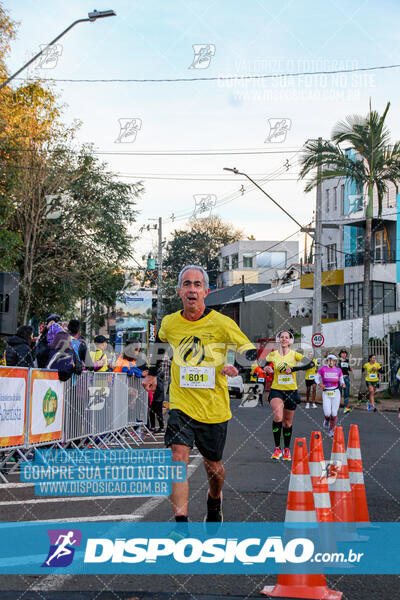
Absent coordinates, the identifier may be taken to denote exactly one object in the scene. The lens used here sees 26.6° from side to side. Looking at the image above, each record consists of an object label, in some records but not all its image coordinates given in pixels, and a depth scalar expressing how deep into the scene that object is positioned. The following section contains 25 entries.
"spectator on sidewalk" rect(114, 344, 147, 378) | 16.05
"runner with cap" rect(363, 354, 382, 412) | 26.50
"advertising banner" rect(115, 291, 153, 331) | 42.15
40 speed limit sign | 29.89
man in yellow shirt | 6.29
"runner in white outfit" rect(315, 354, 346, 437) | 16.92
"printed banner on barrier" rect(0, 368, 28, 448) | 9.45
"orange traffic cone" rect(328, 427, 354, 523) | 6.52
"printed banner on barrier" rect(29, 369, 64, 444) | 10.26
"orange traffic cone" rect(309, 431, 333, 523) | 5.91
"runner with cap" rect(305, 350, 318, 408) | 27.07
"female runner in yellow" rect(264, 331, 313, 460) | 12.02
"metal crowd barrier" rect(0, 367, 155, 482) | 9.70
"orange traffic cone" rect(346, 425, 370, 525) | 6.87
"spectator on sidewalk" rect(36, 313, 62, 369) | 12.19
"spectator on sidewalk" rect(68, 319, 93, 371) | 12.48
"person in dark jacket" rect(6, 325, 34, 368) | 12.13
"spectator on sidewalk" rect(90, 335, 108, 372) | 14.91
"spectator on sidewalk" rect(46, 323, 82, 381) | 11.38
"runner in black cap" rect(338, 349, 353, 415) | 24.55
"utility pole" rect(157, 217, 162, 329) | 51.34
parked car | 39.38
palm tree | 29.67
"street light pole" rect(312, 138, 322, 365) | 29.98
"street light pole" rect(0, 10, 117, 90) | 15.51
